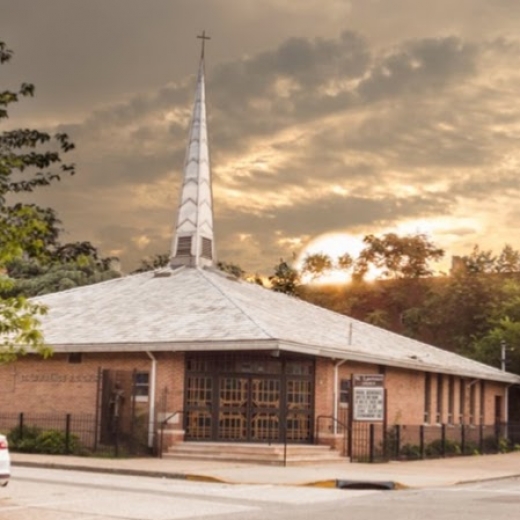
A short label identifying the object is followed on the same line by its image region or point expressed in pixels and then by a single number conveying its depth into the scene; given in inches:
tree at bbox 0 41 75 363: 631.2
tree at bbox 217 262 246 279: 2911.2
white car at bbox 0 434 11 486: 650.8
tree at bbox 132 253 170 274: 2979.8
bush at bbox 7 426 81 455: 1284.4
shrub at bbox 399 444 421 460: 1441.9
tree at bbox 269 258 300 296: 3196.4
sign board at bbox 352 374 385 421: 1283.2
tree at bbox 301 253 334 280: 3294.8
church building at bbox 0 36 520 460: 1302.9
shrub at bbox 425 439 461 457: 1529.3
